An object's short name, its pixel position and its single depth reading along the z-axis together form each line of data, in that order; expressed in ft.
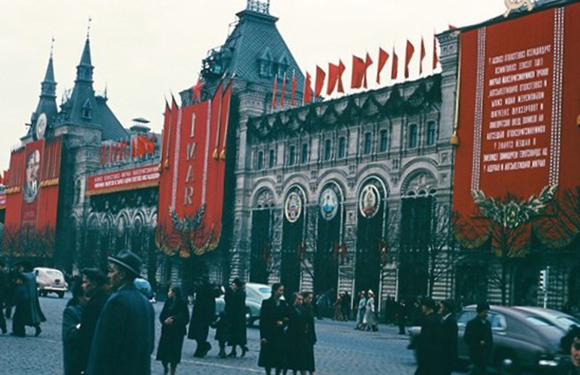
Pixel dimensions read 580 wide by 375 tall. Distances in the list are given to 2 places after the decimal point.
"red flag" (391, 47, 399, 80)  173.53
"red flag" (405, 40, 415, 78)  169.07
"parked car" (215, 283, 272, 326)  114.73
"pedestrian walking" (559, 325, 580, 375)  24.98
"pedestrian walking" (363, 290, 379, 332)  132.57
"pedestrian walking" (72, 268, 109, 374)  30.81
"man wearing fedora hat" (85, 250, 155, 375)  24.48
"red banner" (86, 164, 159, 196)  267.18
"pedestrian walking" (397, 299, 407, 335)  125.90
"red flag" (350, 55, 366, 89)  182.91
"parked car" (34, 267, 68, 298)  180.45
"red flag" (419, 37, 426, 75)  165.91
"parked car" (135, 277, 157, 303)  124.16
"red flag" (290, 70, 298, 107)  204.13
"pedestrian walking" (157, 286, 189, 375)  55.98
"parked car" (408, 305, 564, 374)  60.08
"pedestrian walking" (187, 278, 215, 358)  71.26
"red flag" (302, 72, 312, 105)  194.90
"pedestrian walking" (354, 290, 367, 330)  135.55
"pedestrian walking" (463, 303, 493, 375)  53.57
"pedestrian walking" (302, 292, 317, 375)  53.78
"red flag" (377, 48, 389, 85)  175.52
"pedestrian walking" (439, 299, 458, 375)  41.01
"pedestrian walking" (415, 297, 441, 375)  40.73
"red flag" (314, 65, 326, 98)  192.44
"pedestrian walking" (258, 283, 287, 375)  55.67
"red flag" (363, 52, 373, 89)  181.57
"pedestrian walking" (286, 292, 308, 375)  53.72
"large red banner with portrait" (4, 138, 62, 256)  313.12
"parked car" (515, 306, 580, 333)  62.85
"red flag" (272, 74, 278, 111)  211.57
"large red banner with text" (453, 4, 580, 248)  138.21
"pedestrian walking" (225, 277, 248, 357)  71.77
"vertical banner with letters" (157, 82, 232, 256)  225.76
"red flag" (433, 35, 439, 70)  167.53
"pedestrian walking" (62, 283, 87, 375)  30.78
